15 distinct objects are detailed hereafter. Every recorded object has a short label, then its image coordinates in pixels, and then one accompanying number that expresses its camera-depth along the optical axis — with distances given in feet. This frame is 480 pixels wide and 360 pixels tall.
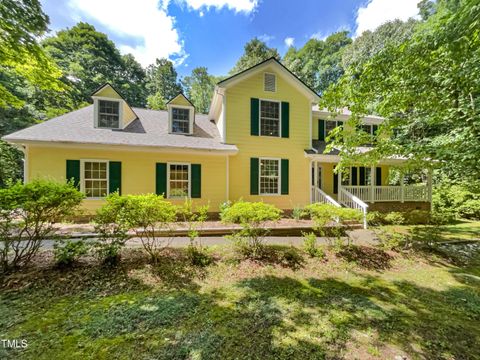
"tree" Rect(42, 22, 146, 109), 76.95
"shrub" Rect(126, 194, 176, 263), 14.51
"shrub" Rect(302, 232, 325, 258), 18.44
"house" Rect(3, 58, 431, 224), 28.58
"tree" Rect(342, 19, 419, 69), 64.28
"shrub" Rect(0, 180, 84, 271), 12.53
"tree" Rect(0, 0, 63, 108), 14.78
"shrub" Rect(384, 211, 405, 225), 25.17
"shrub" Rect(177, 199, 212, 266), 15.99
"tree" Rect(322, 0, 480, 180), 13.24
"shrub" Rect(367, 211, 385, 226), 31.07
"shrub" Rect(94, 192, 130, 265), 14.34
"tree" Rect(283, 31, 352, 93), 93.59
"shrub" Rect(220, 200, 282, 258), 17.37
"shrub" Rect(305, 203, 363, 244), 19.61
